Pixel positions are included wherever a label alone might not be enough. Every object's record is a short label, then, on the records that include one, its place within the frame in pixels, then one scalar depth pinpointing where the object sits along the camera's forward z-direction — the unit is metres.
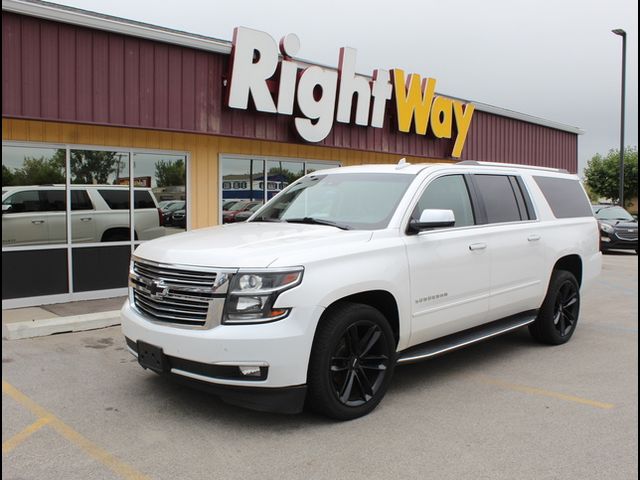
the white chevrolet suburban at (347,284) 3.88
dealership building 8.02
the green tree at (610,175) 40.87
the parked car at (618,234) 18.52
